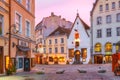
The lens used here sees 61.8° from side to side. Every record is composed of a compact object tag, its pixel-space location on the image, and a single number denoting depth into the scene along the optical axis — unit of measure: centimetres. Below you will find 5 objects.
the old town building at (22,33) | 896
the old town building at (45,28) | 2706
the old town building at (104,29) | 2144
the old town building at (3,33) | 805
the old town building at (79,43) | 2319
